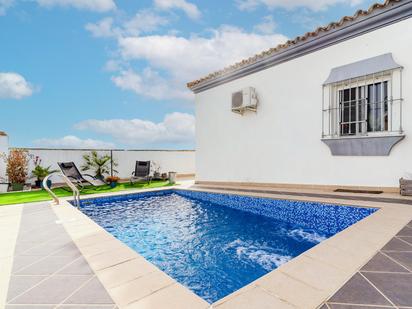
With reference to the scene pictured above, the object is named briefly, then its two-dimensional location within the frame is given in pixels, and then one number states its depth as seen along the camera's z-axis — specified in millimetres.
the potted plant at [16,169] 9438
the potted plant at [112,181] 9720
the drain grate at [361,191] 5534
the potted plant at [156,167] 13604
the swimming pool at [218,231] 3033
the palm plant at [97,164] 11125
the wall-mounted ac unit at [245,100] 7910
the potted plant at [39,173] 9969
